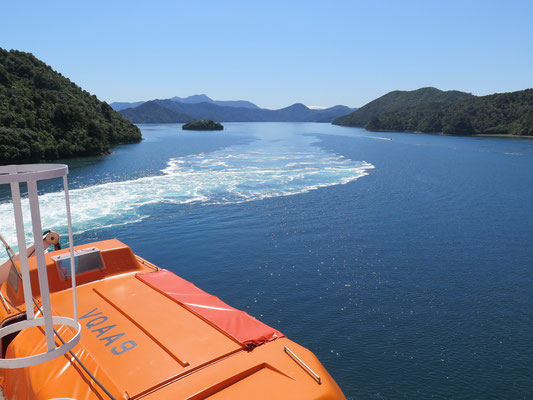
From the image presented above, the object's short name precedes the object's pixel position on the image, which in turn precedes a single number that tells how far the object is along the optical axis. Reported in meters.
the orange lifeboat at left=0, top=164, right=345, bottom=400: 6.08
